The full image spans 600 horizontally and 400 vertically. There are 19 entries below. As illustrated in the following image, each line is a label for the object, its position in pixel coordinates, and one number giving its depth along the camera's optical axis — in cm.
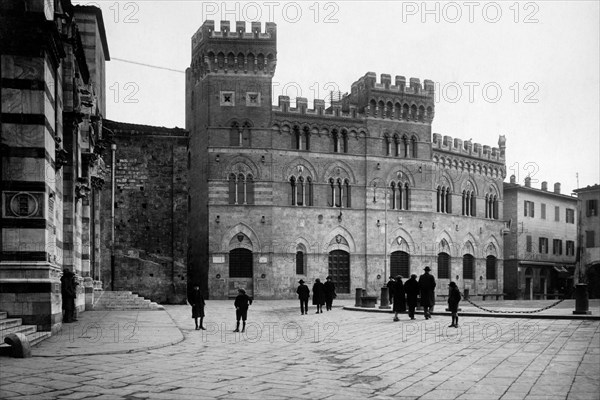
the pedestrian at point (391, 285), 2233
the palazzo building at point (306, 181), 3703
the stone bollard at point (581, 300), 1959
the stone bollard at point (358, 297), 2741
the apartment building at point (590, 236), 4581
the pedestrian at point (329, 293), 2608
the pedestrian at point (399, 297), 1969
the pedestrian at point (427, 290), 1995
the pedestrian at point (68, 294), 1648
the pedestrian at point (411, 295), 1989
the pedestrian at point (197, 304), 1719
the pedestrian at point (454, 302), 1744
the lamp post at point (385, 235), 4009
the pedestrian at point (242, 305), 1650
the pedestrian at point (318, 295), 2488
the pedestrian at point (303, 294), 2370
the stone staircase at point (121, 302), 2366
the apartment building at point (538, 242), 4950
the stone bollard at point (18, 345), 1035
